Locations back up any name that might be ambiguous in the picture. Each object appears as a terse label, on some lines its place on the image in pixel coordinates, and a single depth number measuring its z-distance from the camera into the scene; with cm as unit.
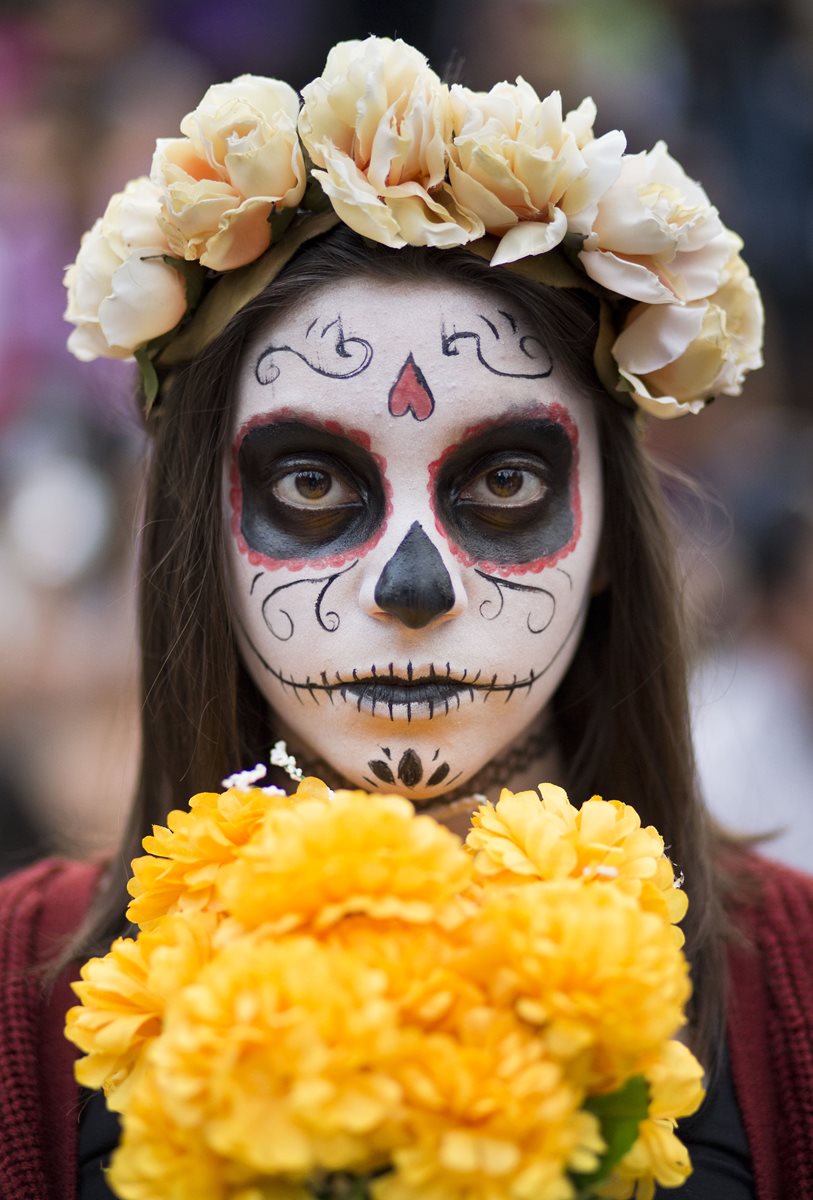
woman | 168
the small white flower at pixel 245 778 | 161
